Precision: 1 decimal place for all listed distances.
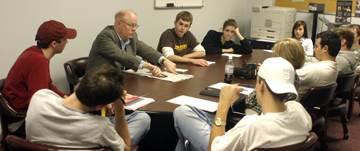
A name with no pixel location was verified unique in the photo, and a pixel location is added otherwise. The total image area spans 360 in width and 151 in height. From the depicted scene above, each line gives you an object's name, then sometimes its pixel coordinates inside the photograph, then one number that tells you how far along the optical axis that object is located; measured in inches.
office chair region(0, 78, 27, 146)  75.7
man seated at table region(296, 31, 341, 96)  104.1
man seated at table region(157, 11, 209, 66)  146.1
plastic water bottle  108.6
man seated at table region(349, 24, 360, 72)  169.1
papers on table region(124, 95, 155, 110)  79.0
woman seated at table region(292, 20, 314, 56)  181.5
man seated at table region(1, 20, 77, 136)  79.4
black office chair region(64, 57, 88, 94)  115.0
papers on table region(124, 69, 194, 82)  108.9
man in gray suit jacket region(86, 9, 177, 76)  114.7
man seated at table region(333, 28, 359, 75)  129.8
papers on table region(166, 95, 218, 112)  82.1
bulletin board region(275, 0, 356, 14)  239.8
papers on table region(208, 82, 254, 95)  98.0
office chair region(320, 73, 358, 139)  111.9
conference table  82.6
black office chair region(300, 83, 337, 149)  94.2
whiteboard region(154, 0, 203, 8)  189.3
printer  238.8
